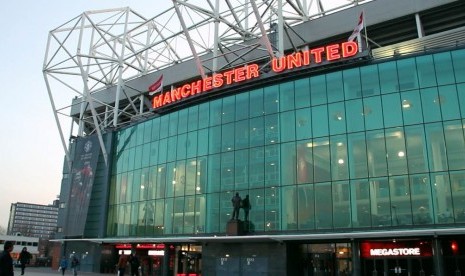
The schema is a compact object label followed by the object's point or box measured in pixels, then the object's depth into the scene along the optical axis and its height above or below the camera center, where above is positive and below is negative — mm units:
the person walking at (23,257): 30442 -277
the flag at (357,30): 35016 +16884
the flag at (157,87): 47134 +16967
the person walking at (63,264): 41759 -985
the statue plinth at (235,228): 34812 +1967
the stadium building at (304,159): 29672 +7269
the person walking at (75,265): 38906 -996
